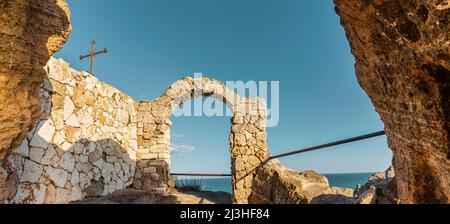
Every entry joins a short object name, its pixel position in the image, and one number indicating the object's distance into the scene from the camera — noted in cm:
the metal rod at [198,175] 604
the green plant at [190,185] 688
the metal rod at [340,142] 224
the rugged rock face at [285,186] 409
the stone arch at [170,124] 586
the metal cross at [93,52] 642
